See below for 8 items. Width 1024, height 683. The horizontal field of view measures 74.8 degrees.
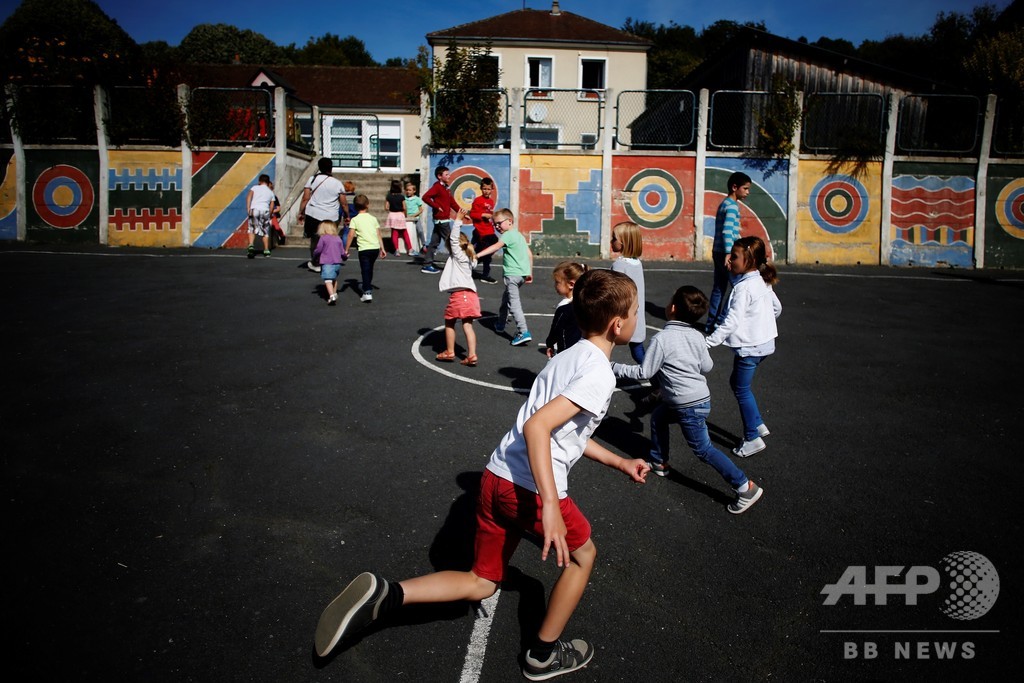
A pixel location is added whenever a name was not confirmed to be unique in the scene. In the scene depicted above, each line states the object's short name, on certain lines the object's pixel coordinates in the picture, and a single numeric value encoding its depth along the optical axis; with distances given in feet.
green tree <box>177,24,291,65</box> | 201.16
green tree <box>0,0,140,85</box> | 64.59
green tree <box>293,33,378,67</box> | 233.35
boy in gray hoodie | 16.33
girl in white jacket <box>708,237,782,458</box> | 19.34
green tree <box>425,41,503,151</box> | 61.41
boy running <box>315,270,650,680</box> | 9.82
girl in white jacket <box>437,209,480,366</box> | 26.58
